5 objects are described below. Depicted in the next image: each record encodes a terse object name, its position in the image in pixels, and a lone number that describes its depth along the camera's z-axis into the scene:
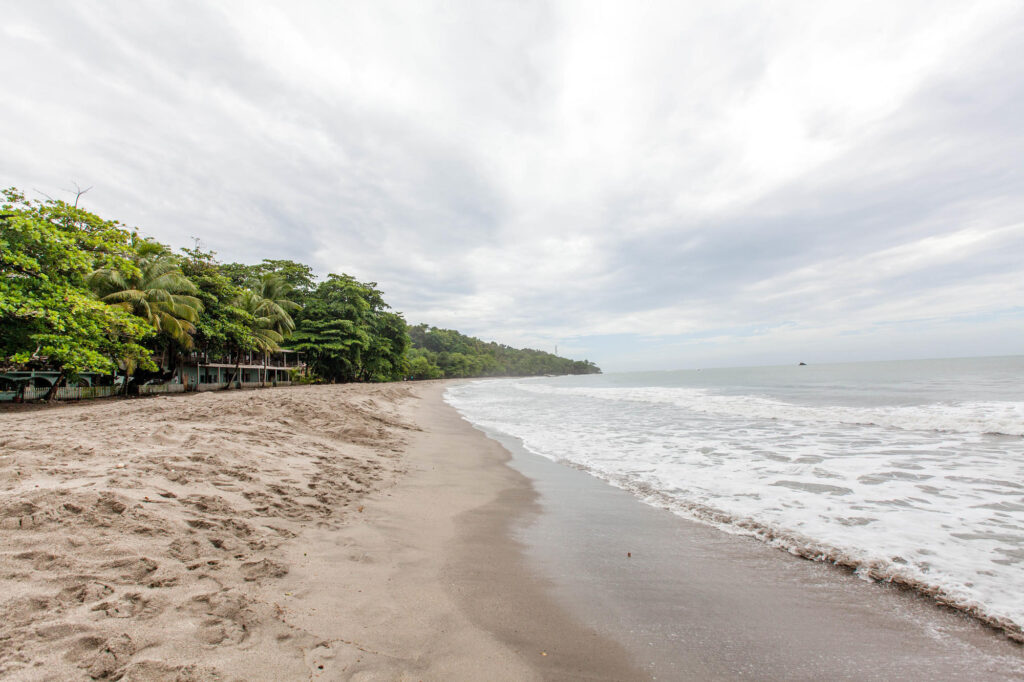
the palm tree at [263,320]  28.56
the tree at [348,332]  36.50
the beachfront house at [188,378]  16.25
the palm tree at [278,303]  32.62
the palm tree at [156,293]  18.78
